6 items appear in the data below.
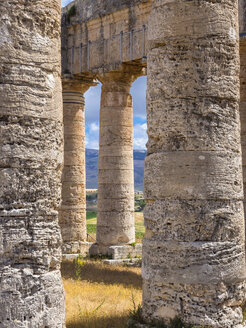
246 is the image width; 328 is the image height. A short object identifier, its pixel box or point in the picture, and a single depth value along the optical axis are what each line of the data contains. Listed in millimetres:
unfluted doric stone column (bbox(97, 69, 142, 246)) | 18031
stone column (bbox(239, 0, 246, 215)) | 13195
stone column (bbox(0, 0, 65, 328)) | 6004
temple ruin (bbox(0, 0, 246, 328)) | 6082
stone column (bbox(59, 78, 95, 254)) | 19125
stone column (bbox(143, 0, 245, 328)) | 7559
